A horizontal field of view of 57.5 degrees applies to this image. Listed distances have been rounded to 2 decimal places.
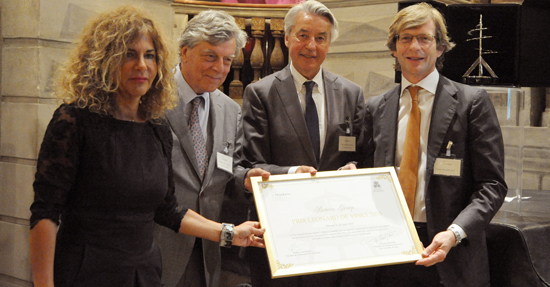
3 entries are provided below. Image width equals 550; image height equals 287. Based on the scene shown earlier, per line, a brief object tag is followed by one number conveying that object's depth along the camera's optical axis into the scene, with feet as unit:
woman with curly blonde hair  5.34
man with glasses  7.26
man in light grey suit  7.63
